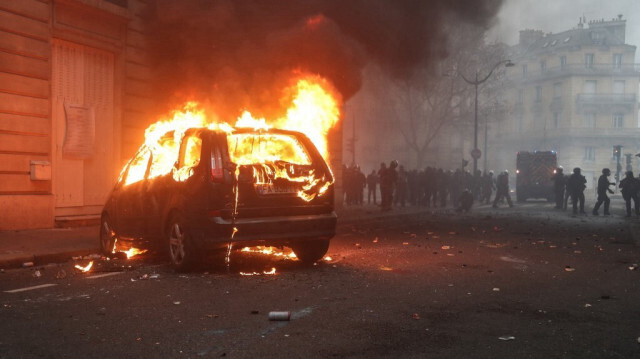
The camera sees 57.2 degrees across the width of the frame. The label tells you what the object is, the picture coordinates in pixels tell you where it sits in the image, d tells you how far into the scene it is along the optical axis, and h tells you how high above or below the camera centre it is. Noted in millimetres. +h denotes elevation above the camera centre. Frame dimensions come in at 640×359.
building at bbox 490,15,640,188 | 67938 +9823
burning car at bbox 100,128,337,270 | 6496 -214
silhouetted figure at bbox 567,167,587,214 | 21625 -227
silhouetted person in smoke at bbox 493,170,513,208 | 25250 -272
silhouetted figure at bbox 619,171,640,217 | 20062 -183
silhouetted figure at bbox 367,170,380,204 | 26578 -144
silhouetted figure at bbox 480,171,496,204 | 29922 -277
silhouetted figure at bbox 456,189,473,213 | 21547 -766
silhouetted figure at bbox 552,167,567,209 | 24344 -232
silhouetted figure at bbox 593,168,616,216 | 20609 -243
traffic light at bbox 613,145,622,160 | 40641 +2263
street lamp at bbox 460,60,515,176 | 32681 +1540
